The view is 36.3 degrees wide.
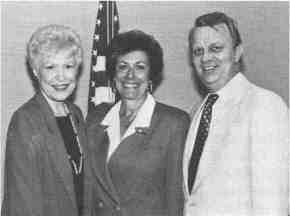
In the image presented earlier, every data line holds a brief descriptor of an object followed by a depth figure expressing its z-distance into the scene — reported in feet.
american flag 11.19
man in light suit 6.79
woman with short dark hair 7.93
